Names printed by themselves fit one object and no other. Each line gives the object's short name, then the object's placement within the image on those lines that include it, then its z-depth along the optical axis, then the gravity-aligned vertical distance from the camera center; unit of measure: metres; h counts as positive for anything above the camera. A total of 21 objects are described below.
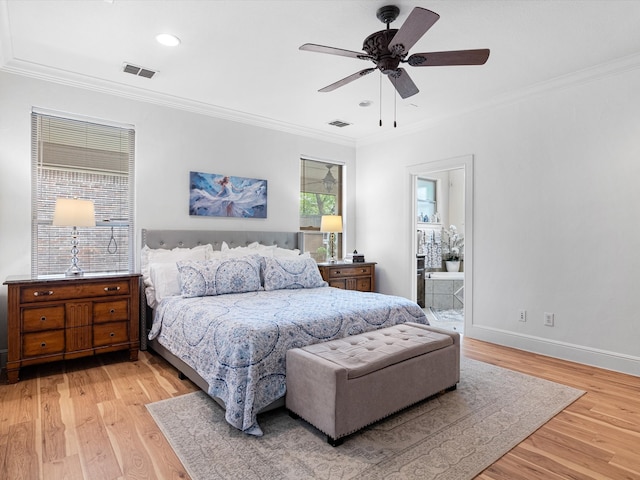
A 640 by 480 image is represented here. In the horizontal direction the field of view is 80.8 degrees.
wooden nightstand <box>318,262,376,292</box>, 5.05 -0.53
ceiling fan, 2.31 +1.20
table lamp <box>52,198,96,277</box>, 3.32 +0.17
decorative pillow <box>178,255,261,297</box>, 3.43 -0.38
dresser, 3.02 -0.71
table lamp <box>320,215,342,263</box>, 5.29 +0.19
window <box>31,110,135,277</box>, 3.57 +0.49
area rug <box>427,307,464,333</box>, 5.02 -1.17
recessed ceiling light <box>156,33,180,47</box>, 2.87 +1.53
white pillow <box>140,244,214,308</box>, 3.86 -0.21
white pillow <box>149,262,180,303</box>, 3.57 -0.42
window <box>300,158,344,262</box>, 5.52 +0.59
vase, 6.90 -0.49
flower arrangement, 7.07 -0.11
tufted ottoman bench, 2.10 -0.85
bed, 2.30 -0.57
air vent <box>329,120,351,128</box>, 5.04 +1.56
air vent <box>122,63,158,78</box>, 3.39 +1.54
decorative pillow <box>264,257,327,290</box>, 3.86 -0.39
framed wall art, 4.39 +0.50
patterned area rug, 1.91 -1.18
